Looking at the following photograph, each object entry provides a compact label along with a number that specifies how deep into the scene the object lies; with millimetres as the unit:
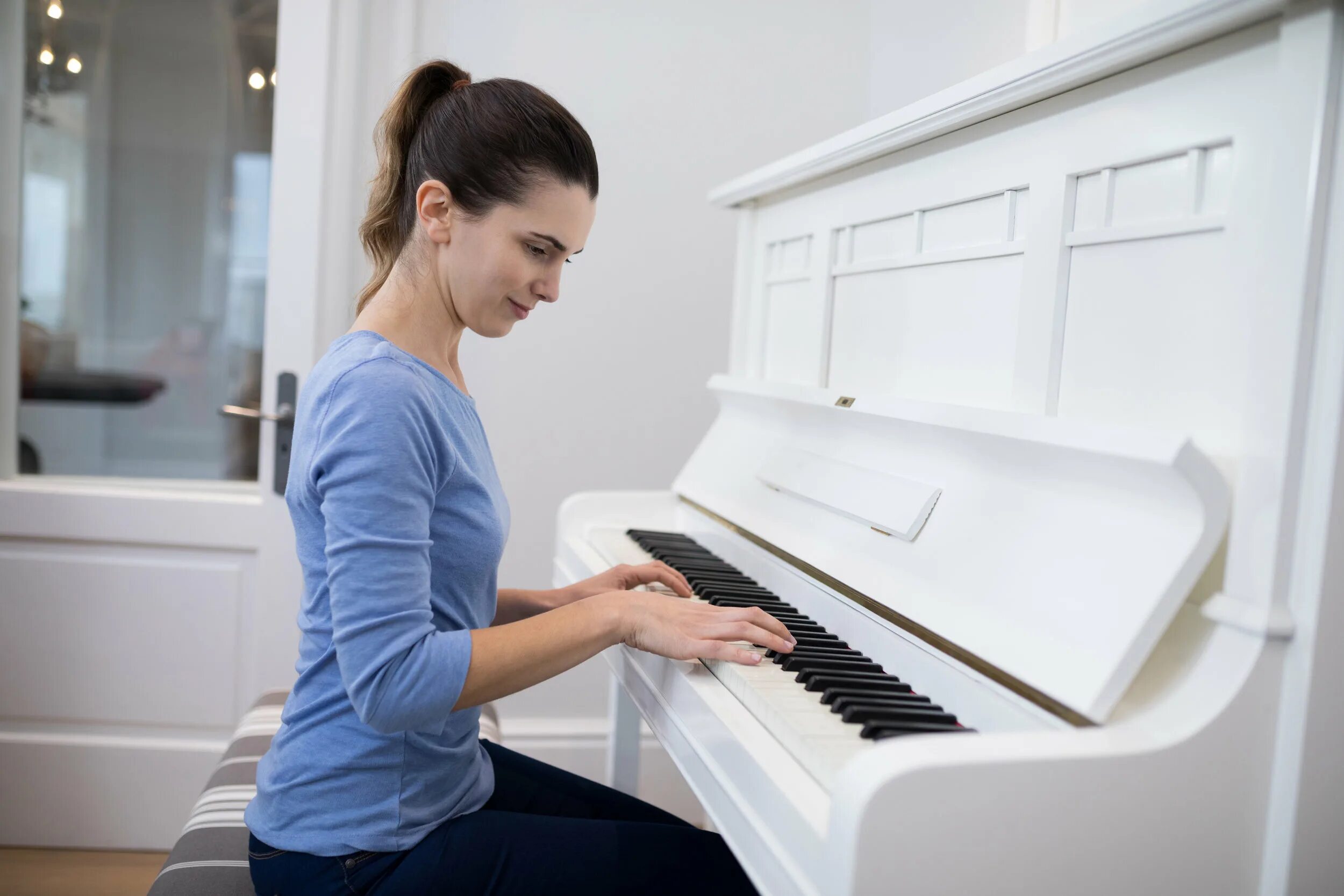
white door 2404
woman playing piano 951
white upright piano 823
